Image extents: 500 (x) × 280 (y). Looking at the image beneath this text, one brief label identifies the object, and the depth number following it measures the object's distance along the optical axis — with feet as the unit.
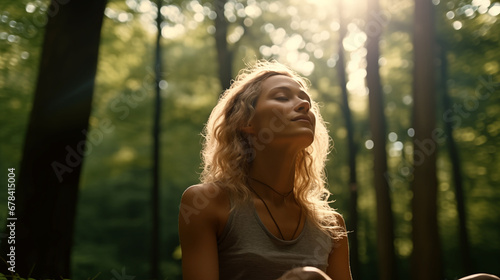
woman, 7.52
